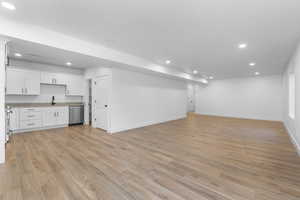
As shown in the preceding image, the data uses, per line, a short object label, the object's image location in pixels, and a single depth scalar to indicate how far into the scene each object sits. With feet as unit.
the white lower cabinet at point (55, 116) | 16.08
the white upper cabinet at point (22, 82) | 14.55
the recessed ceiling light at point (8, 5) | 6.47
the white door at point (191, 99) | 38.19
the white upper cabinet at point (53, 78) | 16.71
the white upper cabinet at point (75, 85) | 18.56
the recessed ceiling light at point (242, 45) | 10.91
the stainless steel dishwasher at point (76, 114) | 18.32
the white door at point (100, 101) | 15.85
